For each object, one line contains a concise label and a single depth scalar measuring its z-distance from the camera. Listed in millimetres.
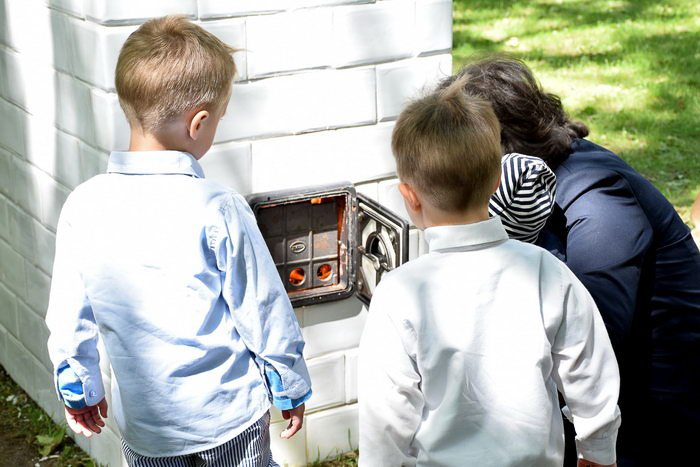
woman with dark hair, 2439
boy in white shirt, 1965
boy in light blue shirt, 2127
